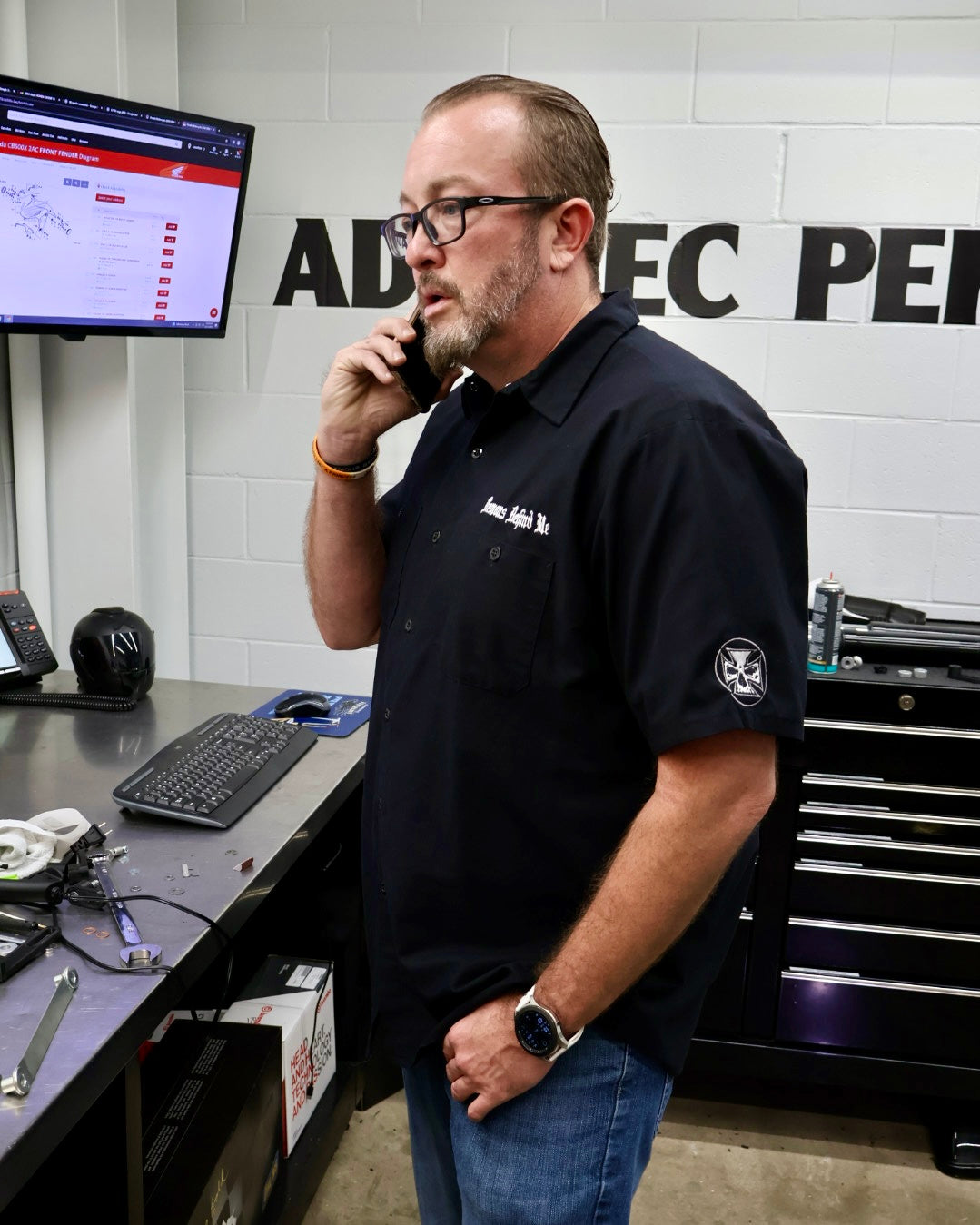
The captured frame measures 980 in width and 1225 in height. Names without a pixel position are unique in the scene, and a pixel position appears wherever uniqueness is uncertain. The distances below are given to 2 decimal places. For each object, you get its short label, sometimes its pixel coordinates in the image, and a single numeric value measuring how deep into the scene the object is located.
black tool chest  2.24
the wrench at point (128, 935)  1.23
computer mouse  2.08
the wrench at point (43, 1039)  1.01
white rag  1.39
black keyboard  1.60
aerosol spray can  2.26
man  1.00
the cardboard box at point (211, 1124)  1.51
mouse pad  2.02
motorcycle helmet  2.08
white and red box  1.89
